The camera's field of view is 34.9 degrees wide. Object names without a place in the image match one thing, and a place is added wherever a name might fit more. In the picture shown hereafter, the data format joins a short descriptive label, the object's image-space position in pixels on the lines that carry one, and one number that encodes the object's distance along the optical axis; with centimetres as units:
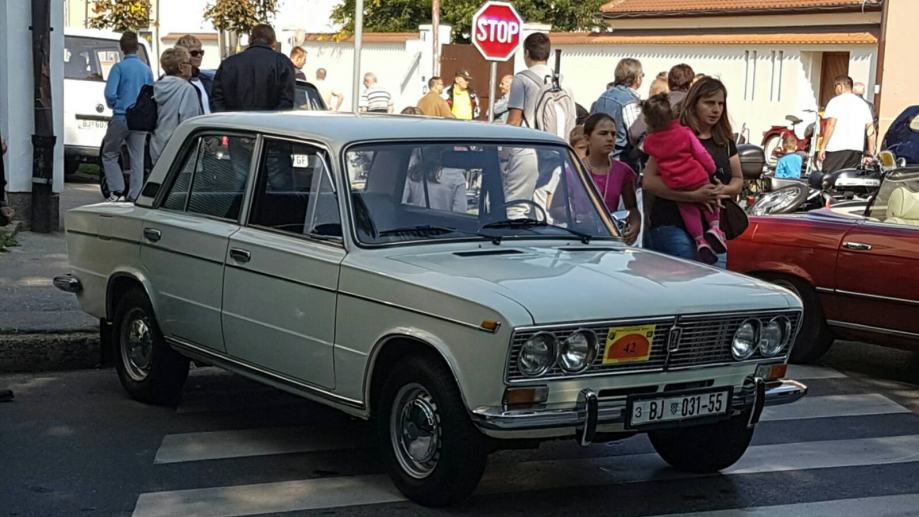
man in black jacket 1282
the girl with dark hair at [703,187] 864
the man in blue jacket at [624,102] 1278
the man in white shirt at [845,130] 1888
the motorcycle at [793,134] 2605
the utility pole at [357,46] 1605
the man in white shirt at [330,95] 2923
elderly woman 1388
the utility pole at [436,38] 3085
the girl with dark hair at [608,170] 898
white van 2027
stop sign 1755
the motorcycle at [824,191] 1474
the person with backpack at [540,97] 1177
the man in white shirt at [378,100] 2858
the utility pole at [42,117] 1418
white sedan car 595
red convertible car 940
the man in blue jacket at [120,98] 1576
